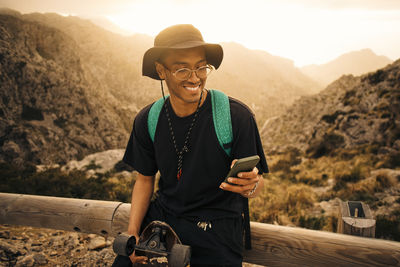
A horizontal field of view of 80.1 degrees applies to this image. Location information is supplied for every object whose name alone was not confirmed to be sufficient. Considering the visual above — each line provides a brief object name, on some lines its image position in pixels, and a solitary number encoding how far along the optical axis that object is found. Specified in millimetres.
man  1678
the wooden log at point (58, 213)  2367
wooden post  1872
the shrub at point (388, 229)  4324
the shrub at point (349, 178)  8701
